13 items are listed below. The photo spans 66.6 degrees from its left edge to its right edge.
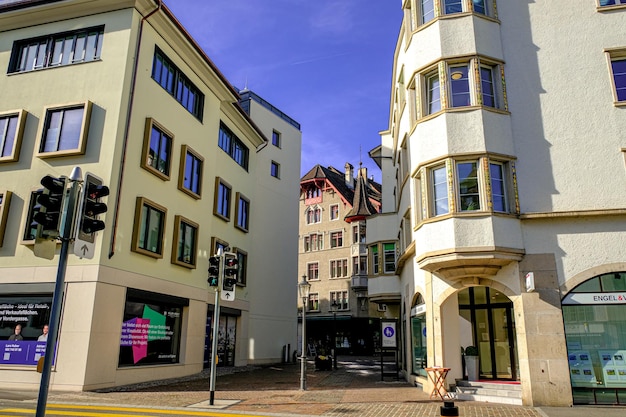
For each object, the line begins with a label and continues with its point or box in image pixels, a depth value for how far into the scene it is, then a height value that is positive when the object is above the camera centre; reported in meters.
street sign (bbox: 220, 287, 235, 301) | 12.68 +1.01
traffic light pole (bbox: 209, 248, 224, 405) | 12.30 +0.07
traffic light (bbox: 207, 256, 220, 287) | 12.56 +1.60
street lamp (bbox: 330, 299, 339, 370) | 50.38 +2.97
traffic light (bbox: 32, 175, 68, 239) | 6.63 +1.71
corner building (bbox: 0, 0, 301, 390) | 15.45 +5.74
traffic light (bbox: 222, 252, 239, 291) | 12.74 +1.65
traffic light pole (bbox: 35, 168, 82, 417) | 6.44 +0.50
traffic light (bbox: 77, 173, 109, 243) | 6.98 +1.79
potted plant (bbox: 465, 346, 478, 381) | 15.27 -0.86
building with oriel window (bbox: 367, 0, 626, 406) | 13.40 +4.19
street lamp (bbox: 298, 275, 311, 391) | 18.34 +1.68
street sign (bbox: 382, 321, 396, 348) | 19.56 +0.03
